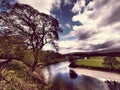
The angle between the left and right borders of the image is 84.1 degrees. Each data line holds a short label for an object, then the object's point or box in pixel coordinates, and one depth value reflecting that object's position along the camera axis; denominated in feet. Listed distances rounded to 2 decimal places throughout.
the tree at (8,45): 33.25
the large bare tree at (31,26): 33.25
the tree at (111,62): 58.38
